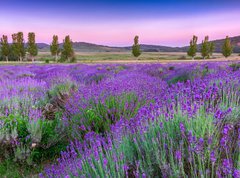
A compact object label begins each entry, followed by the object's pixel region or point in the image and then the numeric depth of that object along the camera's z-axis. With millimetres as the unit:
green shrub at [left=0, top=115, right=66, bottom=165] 3094
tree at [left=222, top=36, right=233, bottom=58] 59950
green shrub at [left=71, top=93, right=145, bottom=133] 3408
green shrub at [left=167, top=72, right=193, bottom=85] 7423
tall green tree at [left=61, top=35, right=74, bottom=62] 52088
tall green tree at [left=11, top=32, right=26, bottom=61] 53625
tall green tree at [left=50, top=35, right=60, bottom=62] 56812
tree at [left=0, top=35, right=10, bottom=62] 53594
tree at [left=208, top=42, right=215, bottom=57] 68688
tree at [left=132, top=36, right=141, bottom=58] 62875
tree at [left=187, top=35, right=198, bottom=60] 61481
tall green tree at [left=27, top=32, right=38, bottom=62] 55572
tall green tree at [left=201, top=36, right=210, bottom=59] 60406
